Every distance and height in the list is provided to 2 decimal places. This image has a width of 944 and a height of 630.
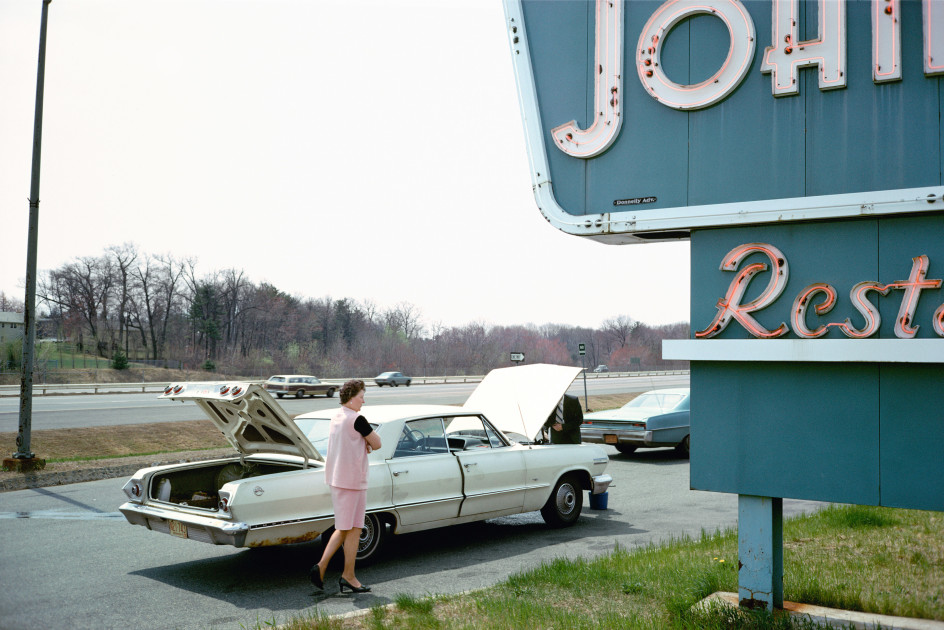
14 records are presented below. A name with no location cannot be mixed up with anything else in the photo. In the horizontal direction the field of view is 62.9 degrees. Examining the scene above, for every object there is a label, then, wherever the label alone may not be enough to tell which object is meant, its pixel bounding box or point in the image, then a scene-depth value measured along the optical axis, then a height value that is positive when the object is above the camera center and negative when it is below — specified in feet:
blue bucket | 32.50 -6.18
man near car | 38.60 -3.43
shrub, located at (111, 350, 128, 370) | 190.60 -3.31
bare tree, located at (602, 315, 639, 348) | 383.24 +13.06
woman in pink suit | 19.98 -3.44
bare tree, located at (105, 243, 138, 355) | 239.09 +18.85
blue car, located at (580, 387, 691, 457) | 49.42 -4.48
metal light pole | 41.63 +1.11
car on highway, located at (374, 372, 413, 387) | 177.78 -6.11
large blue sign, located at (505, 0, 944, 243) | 14.56 +5.14
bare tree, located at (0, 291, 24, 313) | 252.05 +14.32
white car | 20.86 -4.00
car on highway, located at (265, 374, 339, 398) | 122.21 -5.66
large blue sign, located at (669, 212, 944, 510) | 14.23 -0.09
